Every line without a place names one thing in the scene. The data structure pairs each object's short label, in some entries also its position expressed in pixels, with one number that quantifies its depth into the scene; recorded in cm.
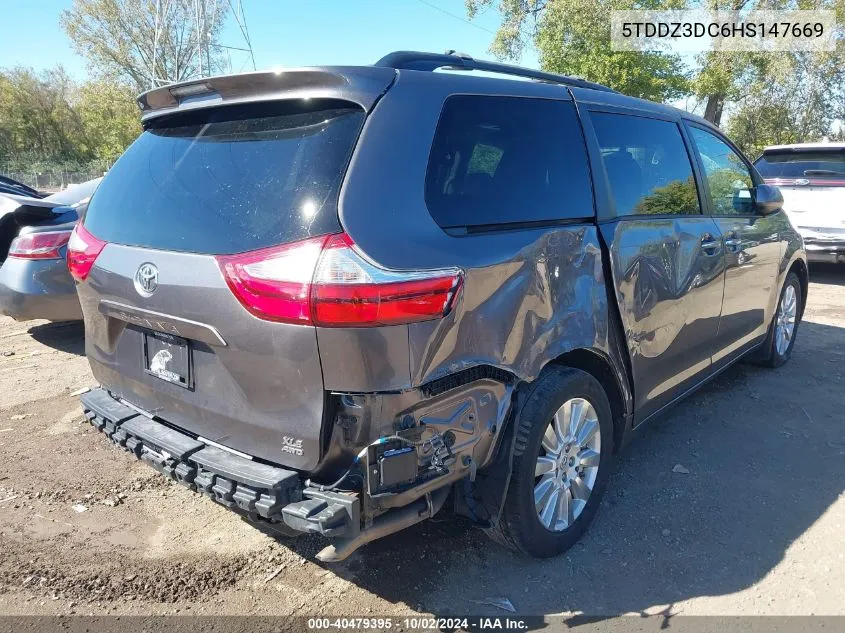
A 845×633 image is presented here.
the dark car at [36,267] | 517
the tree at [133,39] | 4350
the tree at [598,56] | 1797
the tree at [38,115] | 5062
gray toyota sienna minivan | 202
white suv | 874
